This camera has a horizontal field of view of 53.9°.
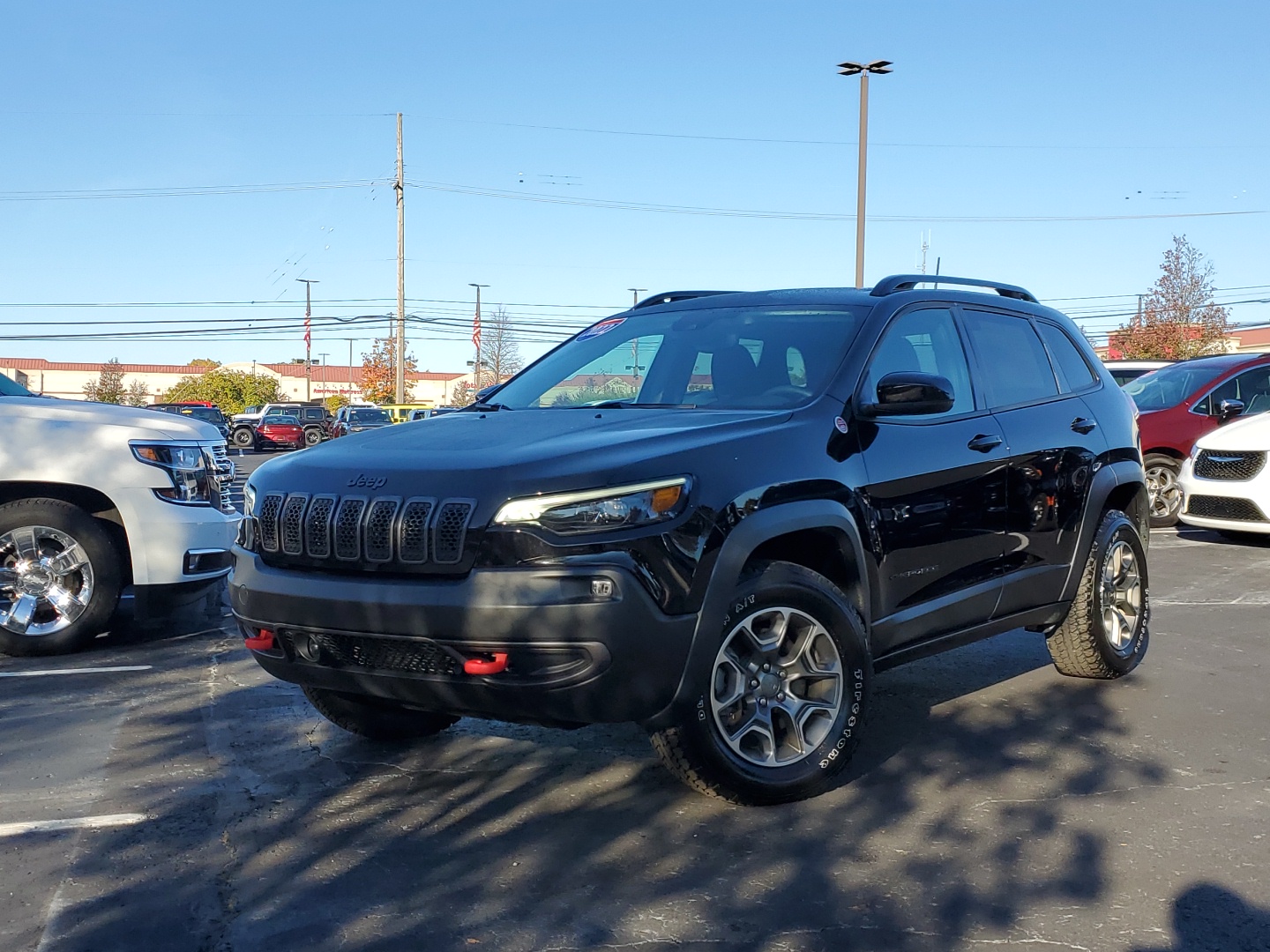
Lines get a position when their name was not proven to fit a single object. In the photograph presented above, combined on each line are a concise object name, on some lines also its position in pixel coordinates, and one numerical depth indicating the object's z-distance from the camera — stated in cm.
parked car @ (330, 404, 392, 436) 3750
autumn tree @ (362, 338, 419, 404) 9181
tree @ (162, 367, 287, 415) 9369
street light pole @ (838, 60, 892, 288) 2138
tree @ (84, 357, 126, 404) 8871
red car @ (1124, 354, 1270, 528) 1305
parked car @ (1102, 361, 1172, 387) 1692
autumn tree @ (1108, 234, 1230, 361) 4288
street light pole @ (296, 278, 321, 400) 7646
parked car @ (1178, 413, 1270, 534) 1095
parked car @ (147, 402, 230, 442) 3805
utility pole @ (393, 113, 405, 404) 4547
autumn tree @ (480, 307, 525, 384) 6994
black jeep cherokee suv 365
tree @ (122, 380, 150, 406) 9162
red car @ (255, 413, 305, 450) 4422
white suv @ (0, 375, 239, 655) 668
